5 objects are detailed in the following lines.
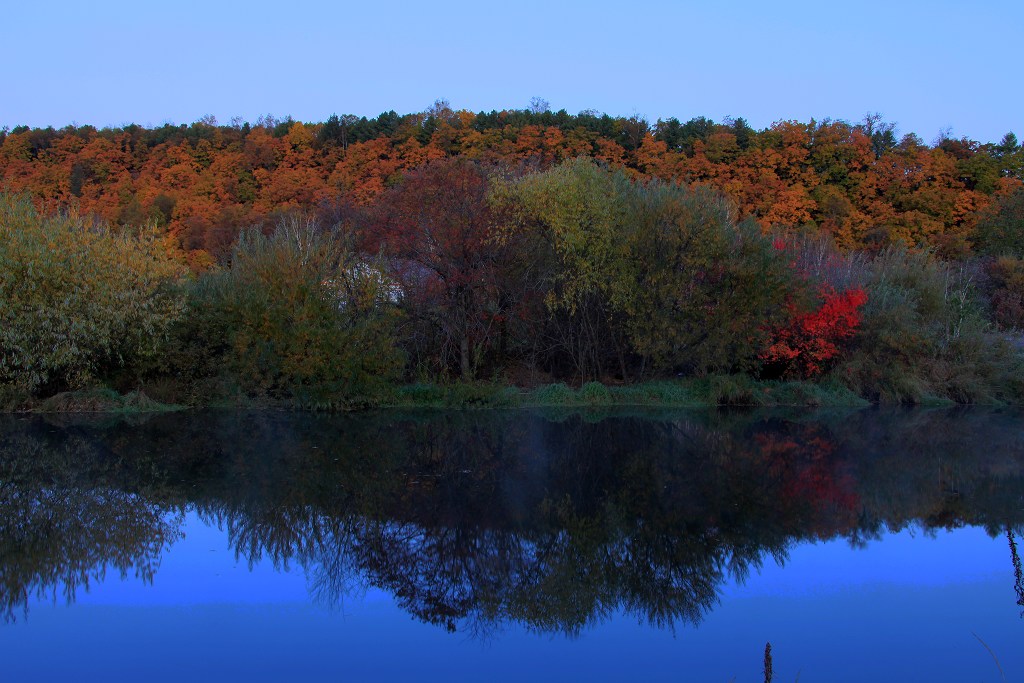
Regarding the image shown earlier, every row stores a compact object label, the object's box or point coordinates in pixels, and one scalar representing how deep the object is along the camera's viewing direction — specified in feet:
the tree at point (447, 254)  70.59
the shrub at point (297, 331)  64.90
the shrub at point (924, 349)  78.12
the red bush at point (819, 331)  74.74
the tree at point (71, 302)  59.57
